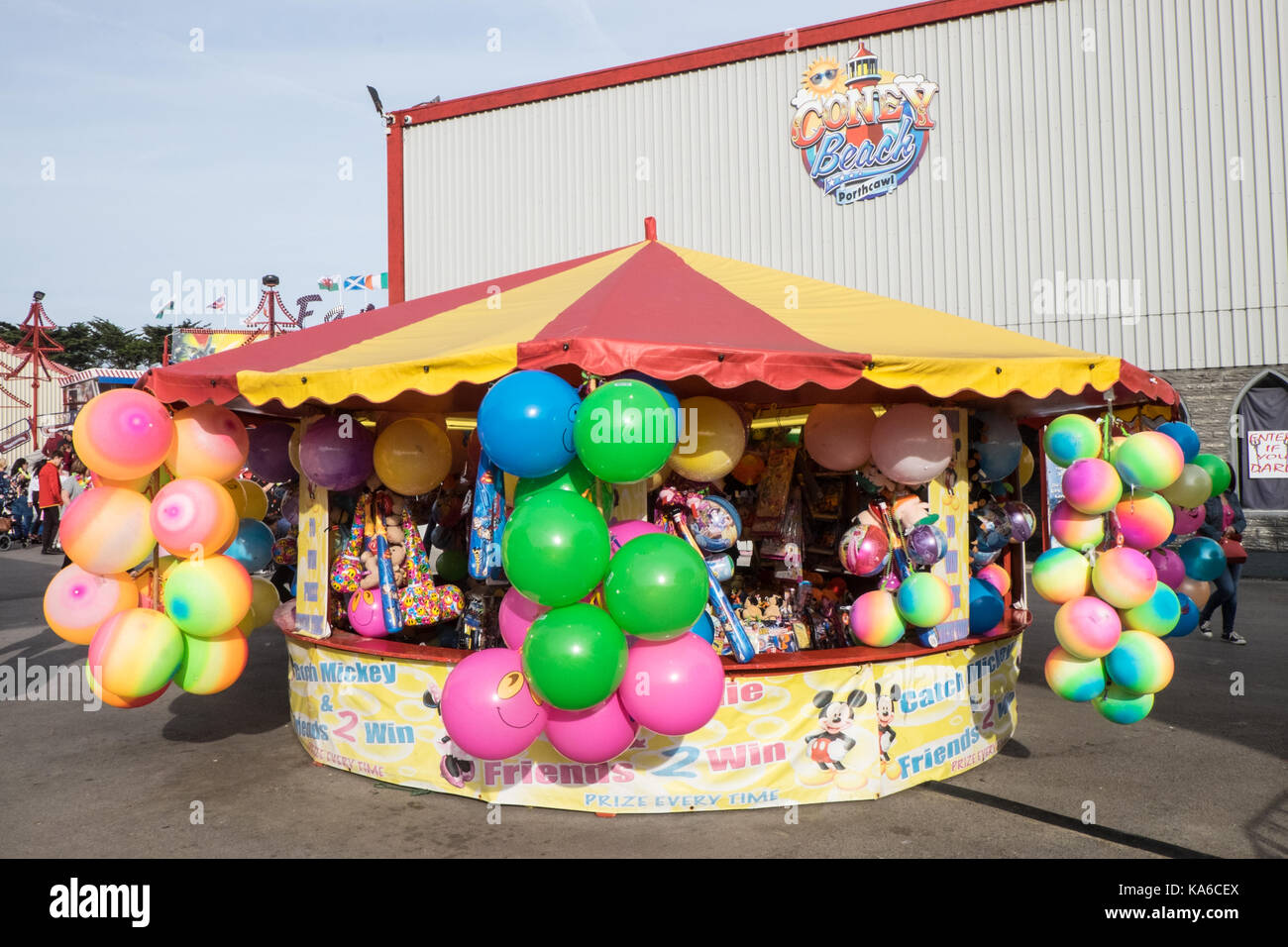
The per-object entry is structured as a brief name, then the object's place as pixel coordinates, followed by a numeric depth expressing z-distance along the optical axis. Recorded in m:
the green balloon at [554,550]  3.90
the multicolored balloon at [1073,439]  5.27
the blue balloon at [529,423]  4.09
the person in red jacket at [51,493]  16.70
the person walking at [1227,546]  7.76
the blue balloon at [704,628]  4.96
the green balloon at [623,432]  4.00
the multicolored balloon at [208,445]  5.49
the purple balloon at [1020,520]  6.52
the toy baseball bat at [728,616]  5.19
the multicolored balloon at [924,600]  5.41
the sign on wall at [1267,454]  14.82
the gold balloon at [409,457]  5.87
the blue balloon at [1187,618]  5.90
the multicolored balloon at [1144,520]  5.25
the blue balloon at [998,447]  6.21
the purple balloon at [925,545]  5.64
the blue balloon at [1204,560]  6.35
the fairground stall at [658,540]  4.15
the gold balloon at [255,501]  6.82
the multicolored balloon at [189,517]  5.09
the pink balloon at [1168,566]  6.06
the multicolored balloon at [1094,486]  5.11
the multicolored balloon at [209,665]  5.29
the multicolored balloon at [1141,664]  4.89
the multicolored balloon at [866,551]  5.70
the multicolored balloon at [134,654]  4.92
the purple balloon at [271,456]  6.65
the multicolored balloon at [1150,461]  5.12
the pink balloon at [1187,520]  6.34
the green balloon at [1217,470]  6.36
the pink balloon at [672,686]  4.13
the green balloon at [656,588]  3.96
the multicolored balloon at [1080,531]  5.23
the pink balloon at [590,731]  4.20
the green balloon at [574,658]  3.86
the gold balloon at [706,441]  5.05
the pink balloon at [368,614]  5.91
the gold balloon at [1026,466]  7.34
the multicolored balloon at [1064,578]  5.12
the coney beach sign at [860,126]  16.11
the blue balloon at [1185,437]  5.86
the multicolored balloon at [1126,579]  4.96
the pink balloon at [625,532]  4.53
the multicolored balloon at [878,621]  5.52
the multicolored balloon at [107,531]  5.03
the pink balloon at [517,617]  4.48
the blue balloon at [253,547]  6.50
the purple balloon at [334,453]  5.75
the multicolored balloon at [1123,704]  5.05
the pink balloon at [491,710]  4.21
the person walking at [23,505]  21.27
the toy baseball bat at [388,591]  5.91
